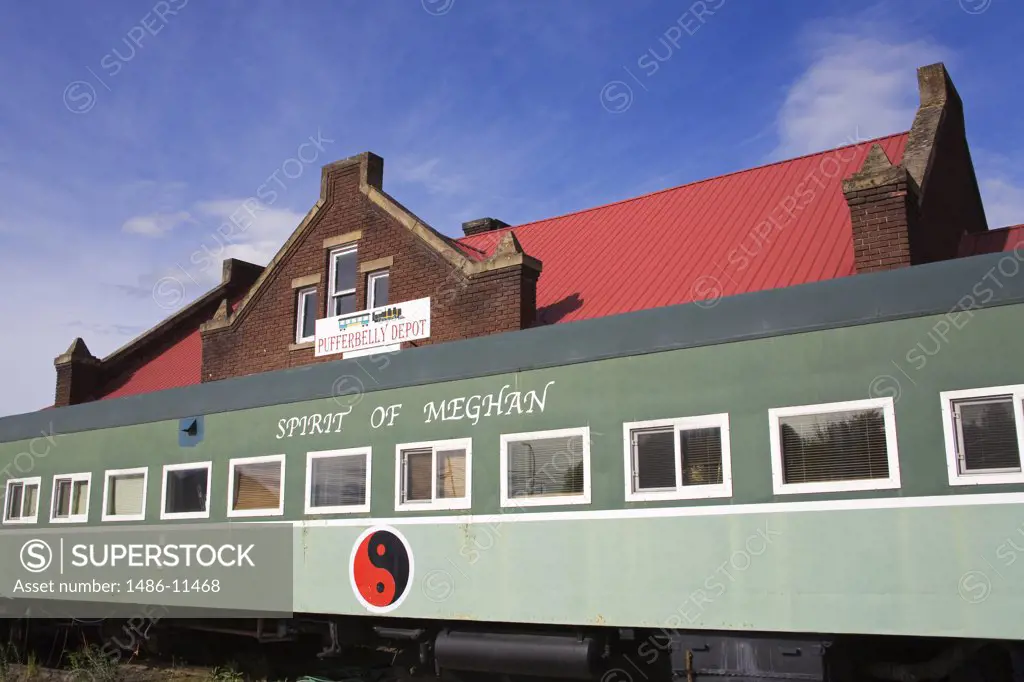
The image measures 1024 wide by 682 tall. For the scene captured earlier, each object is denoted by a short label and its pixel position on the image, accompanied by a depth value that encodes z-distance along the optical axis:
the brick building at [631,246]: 11.58
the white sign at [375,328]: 13.57
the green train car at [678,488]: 6.29
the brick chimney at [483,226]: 19.89
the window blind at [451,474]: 8.59
